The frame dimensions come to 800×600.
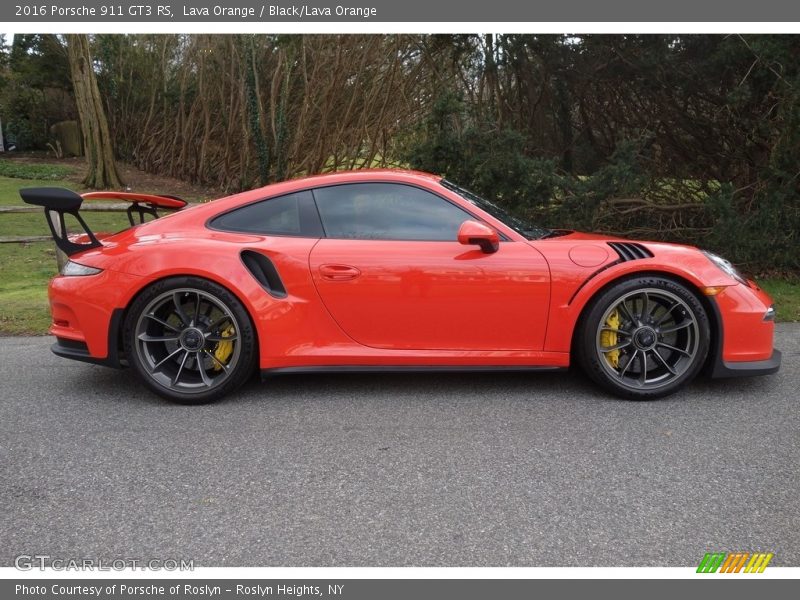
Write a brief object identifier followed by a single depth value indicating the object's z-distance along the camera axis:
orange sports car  3.48
